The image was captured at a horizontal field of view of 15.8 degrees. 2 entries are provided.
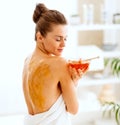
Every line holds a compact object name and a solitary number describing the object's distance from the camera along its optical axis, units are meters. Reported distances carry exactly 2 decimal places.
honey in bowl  2.42
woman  2.44
